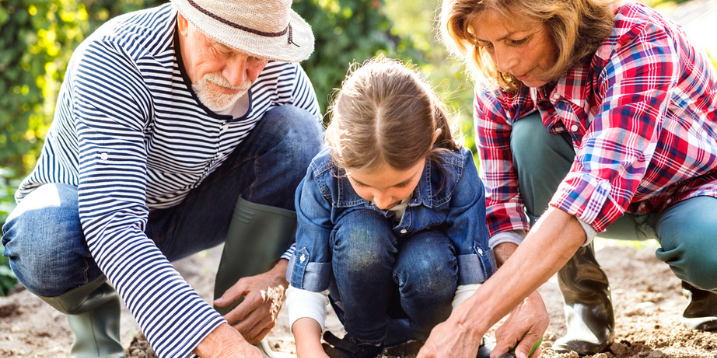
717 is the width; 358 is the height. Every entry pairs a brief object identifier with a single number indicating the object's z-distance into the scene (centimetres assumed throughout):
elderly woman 151
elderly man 161
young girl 166
